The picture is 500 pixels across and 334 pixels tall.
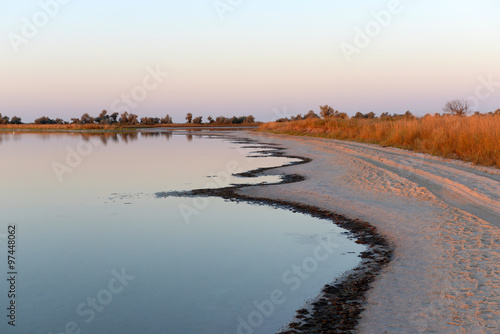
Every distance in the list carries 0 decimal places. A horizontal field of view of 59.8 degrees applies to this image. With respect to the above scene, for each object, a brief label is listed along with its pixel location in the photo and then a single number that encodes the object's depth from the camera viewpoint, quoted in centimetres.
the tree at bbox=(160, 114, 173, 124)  10766
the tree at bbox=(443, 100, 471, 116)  3748
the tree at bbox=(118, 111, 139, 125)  9931
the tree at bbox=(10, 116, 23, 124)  10006
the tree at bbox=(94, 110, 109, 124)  9841
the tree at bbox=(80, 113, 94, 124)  9601
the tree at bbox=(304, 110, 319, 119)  7184
